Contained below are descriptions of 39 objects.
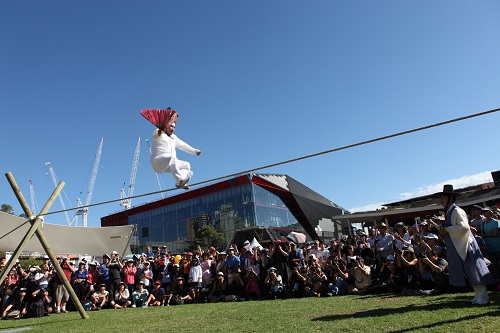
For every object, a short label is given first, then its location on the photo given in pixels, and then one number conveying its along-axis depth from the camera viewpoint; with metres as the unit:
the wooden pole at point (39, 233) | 5.45
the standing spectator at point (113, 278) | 8.67
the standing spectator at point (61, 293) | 7.94
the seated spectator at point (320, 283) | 7.08
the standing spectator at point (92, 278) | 8.77
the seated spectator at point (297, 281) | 7.31
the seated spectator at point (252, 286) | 7.75
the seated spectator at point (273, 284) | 7.51
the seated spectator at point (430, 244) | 6.06
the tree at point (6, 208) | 33.28
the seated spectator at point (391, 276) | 6.14
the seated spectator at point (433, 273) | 5.44
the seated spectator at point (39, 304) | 7.31
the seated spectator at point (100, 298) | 8.31
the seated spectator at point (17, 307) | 7.56
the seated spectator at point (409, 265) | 5.99
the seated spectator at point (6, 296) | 7.96
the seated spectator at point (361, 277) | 6.63
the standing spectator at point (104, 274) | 8.91
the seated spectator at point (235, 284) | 8.17
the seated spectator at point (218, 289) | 8.23
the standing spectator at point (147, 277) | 9.05
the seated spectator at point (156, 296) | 8.61
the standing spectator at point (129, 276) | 9.02
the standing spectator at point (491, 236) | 5.11
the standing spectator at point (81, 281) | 8.79
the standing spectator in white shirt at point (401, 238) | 7.09
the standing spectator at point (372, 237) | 8.18
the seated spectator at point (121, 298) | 8.51
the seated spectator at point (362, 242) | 7.82
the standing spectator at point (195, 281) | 8.62
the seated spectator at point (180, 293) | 8.59
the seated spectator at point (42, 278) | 8.13
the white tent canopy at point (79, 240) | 11.48
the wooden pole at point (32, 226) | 5.08
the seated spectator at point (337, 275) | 6.91
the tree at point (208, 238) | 37.25
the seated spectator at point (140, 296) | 8.54
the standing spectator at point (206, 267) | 8.97
